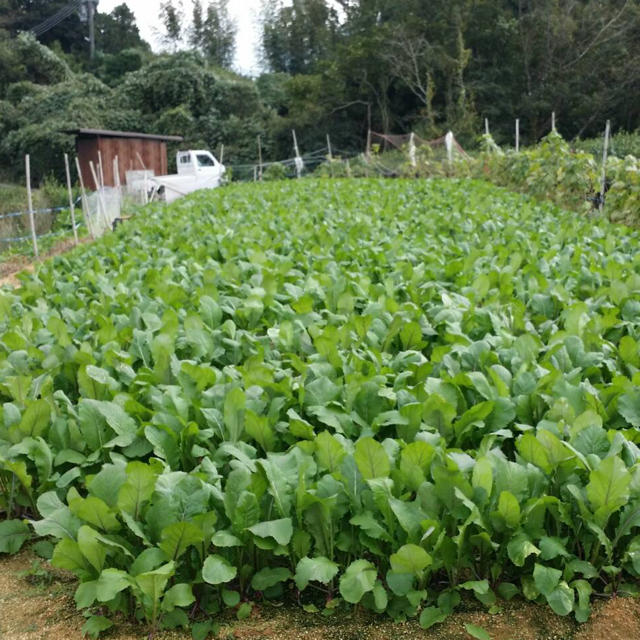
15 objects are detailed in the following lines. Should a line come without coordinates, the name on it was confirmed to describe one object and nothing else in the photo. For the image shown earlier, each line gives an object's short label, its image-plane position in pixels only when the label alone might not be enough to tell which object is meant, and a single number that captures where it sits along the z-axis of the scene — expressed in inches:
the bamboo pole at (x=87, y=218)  603.3
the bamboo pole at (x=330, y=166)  1139.9
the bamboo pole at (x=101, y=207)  623.1
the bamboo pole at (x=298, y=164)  1206.6
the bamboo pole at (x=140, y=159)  1091.0
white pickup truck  973.8
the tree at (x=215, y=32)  2792.8
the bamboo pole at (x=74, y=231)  544.8
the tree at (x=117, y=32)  2632.9
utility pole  2453.2
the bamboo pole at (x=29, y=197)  485.9
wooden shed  1048.2
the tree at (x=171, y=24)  2760.8
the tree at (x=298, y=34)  2369.6
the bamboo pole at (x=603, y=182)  465.2
